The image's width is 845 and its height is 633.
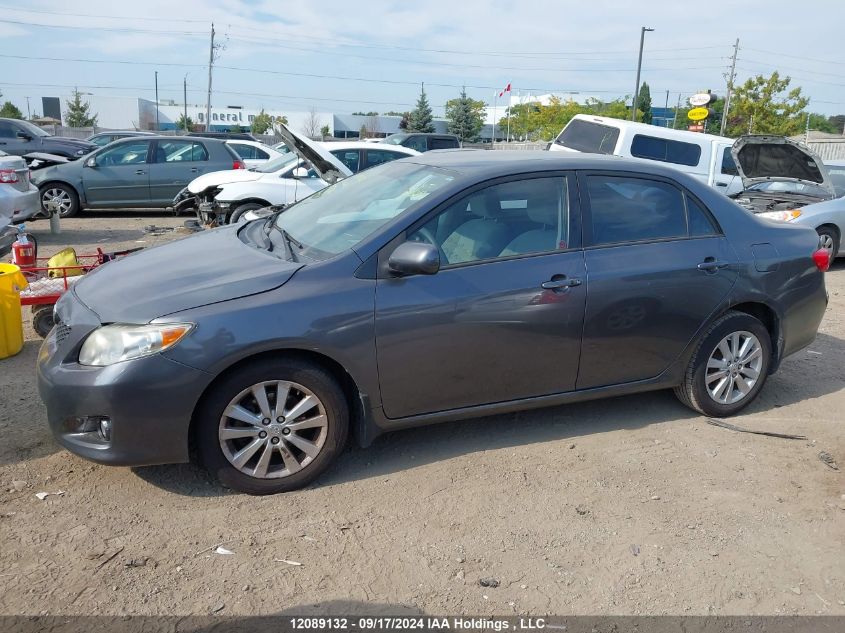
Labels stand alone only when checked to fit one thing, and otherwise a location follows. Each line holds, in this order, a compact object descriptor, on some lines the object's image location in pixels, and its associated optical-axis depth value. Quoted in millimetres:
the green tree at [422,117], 62875
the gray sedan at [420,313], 3391
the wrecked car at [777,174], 9562
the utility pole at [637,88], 31753
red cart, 5809
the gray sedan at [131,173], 13242
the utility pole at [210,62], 55419
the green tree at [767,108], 41625
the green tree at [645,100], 76750
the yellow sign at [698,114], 15700
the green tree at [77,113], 68000
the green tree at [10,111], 66688
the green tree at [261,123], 77812
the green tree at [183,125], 66225
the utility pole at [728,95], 41294
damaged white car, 10555
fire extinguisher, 6516
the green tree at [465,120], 61656
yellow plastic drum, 5320
